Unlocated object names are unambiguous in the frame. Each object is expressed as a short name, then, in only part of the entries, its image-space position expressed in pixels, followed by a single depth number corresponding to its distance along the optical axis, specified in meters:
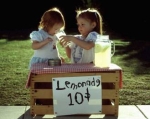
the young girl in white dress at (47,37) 3.84
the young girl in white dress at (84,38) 3.82
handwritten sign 3.64
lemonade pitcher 3.66
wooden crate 3.62
